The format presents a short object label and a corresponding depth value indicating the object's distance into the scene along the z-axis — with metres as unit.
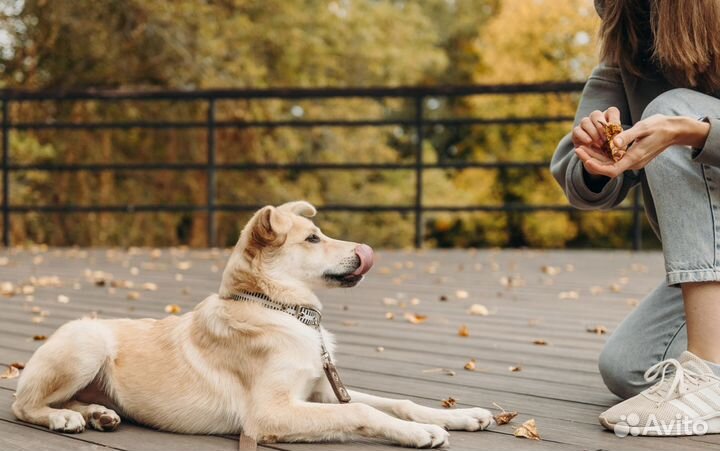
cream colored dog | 2.12
